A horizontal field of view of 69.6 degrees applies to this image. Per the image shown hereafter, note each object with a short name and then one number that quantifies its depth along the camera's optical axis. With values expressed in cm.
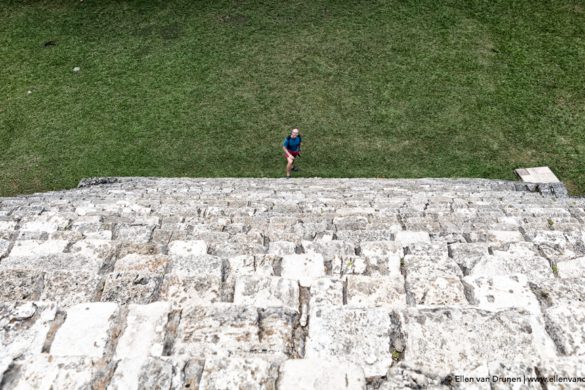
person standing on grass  836
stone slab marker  873
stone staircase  242
